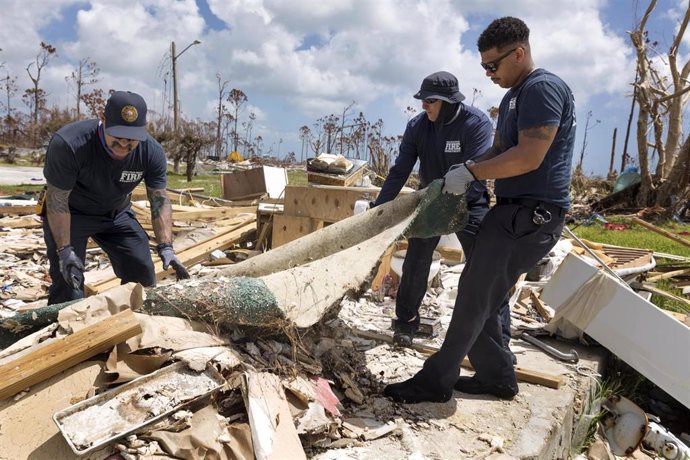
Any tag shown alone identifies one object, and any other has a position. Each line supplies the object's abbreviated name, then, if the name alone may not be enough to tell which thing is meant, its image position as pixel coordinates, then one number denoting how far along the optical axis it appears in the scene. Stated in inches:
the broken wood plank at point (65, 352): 81.9
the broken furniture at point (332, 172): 271.7
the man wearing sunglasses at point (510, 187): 94.8
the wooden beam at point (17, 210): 326.0
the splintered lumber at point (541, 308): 184.1
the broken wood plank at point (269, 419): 81.7
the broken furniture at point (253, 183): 367.6
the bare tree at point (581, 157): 682.8
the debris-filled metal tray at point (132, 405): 75.1
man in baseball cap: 127.0
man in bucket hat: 139.2
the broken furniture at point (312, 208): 235.3
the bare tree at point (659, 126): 486.6
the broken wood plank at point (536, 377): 130.7
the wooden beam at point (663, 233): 213.5
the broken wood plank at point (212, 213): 310.0
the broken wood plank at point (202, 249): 201.9
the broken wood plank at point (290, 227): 248.2
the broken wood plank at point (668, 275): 240.2
